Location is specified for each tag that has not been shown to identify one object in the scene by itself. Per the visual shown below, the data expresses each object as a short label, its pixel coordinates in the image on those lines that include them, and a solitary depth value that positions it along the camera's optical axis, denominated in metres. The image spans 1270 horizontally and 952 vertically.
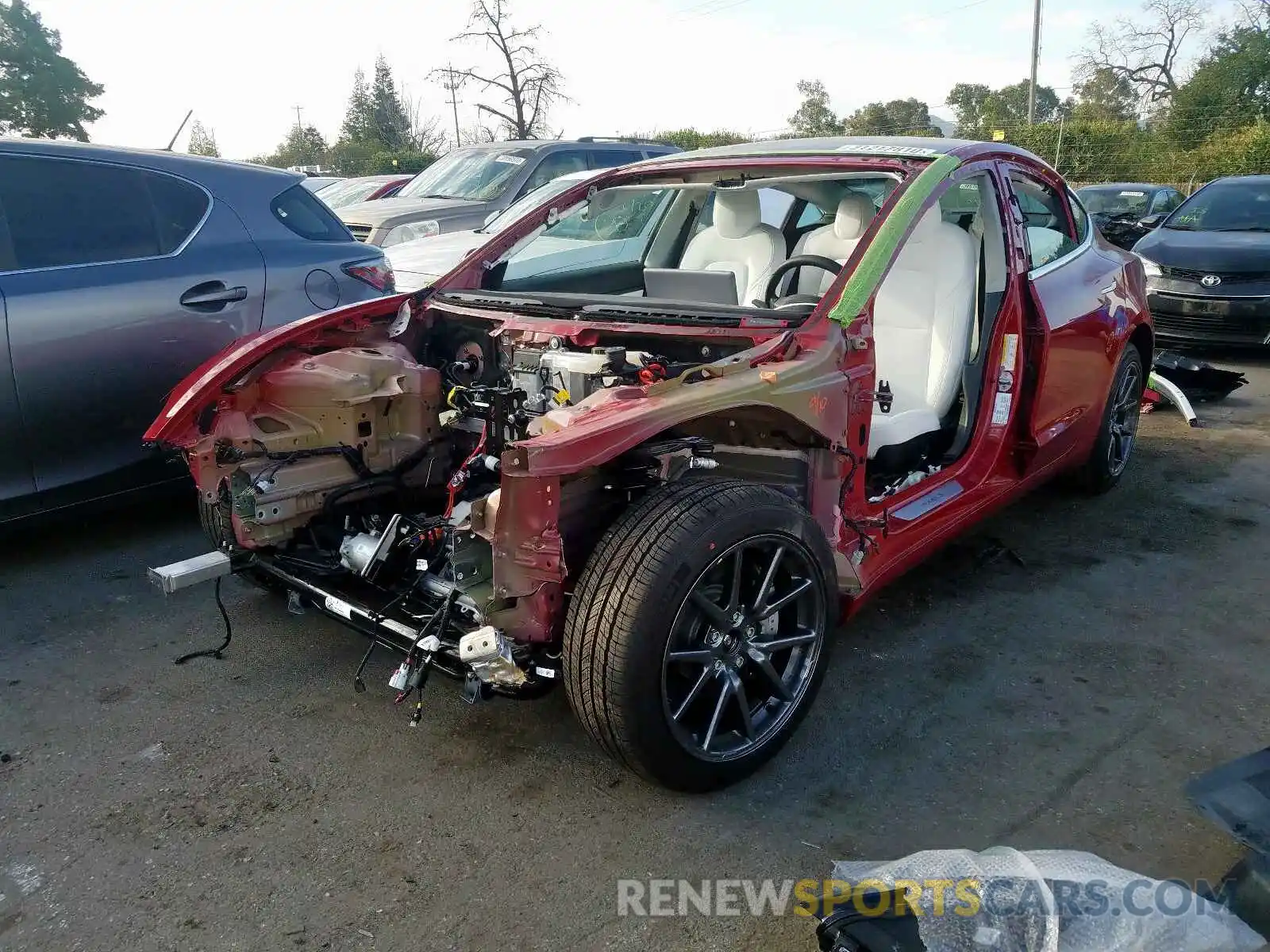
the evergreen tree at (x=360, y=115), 52.31
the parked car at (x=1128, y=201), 12.81
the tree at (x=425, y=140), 46.98
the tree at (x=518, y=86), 28.56
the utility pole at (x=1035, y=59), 28.05
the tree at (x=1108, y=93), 43.44
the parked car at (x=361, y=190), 12.12
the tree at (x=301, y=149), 49.97
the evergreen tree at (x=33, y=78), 36.81
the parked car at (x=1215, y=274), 7.78
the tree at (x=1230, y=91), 28.73
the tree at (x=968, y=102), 41.83
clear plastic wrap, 1.78
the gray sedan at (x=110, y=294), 3.69
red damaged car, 2.34
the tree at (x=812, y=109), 50.16
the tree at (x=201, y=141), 47.47
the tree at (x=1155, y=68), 42.41
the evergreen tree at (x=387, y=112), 50.29
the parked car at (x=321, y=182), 14.44
